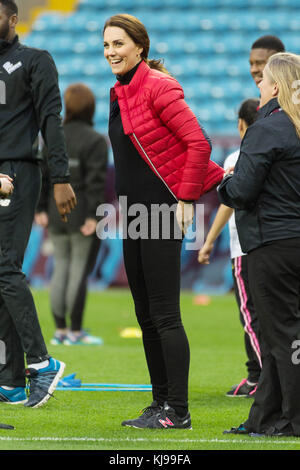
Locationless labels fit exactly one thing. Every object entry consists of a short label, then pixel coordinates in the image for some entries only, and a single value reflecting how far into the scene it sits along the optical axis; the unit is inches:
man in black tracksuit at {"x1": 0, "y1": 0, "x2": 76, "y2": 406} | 390.3
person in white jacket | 450.3
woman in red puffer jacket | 333.1
